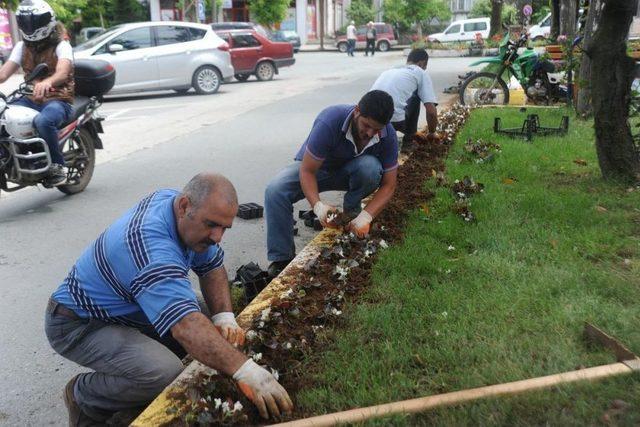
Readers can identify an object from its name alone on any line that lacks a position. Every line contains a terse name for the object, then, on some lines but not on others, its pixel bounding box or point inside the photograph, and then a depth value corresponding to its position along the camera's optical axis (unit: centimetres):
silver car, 1476
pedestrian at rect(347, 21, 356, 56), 3419
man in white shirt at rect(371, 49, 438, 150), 721
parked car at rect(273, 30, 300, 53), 3822
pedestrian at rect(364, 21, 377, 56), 3394
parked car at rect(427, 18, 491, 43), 3734
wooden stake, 246
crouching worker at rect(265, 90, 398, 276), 423
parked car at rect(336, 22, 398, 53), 4003
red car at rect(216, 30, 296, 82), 1848
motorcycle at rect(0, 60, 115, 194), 584
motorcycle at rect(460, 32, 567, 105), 1180
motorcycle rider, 588
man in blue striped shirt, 239
